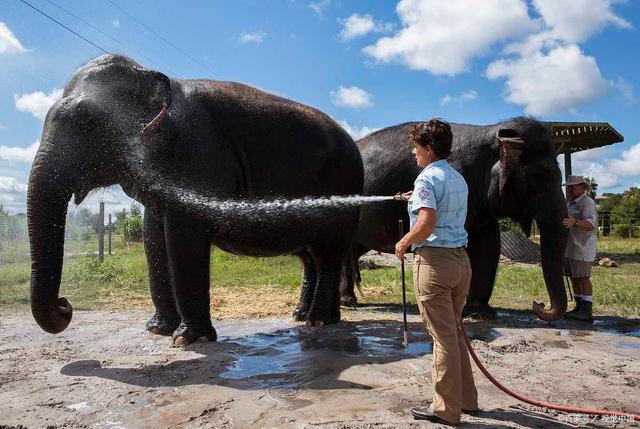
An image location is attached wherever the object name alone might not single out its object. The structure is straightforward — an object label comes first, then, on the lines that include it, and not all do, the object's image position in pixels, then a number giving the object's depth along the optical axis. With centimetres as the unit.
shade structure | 1537
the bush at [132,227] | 3138
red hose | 347
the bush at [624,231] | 3481
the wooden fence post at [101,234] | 1490
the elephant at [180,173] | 500
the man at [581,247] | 704
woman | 338
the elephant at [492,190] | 673
